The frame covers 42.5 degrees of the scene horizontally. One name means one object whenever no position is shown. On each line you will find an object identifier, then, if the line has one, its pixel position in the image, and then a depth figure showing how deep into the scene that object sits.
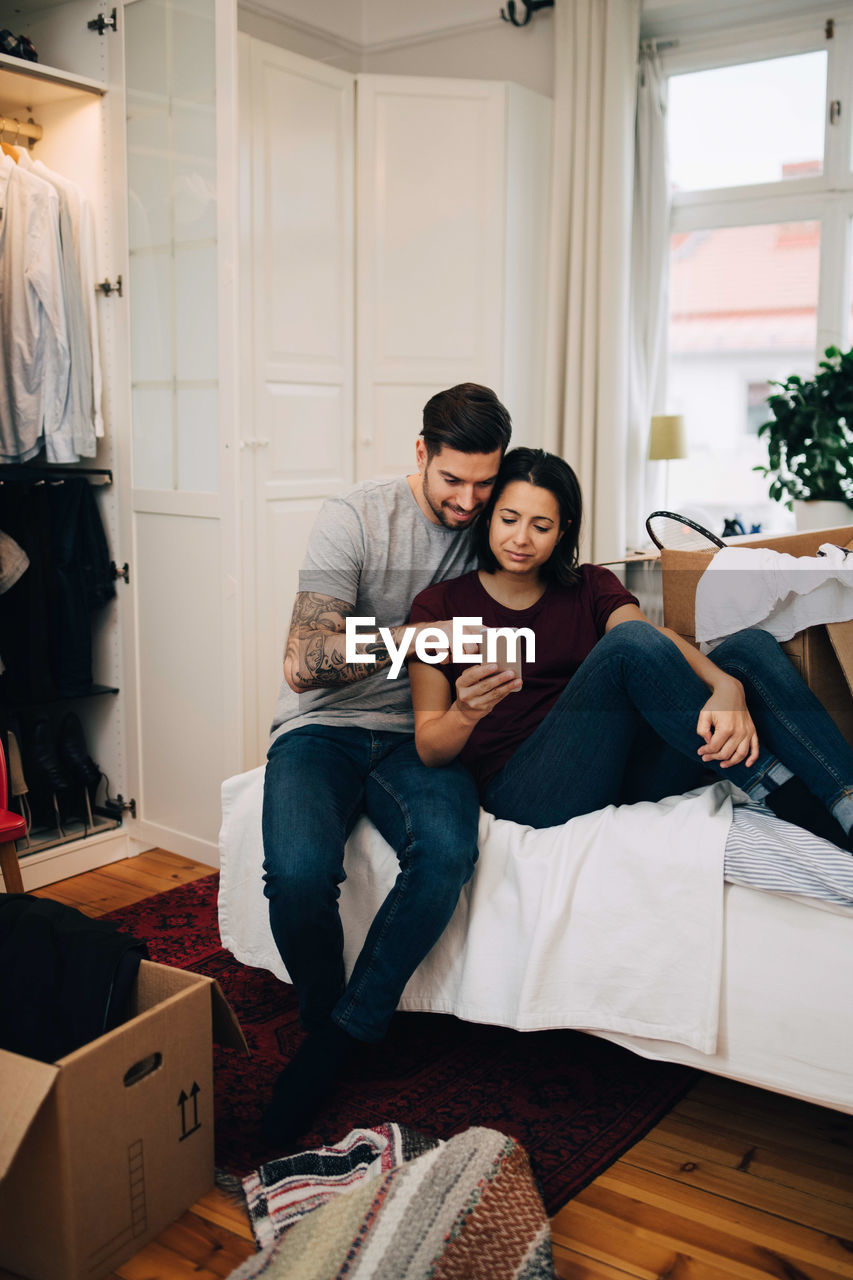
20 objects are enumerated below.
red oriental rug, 1.68
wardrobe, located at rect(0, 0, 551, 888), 2.76
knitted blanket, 1.28
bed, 1.55
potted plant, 3.22
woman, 1.72
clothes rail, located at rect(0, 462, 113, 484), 2.90
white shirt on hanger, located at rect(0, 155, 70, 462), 2.75
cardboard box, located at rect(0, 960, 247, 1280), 1.32
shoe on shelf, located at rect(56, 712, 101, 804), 2.99
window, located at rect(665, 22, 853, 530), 3.56
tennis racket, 2.24
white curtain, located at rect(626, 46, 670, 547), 3.66
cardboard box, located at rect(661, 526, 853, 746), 1.88
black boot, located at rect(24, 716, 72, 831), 2.90
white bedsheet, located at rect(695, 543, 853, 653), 1.90
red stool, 2.26
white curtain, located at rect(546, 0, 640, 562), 3.50
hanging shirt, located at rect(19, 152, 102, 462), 2.85
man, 1.72
